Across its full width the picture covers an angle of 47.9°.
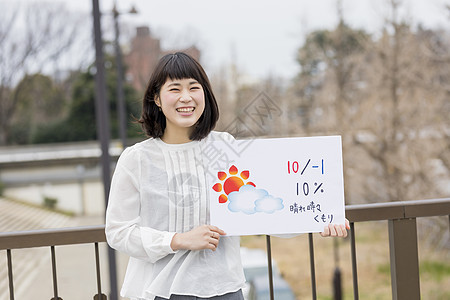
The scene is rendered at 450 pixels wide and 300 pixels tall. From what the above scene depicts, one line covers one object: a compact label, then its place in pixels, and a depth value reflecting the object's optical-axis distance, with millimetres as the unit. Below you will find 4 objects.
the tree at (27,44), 31609
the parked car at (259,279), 6759
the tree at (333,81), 13711
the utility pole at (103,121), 5686
